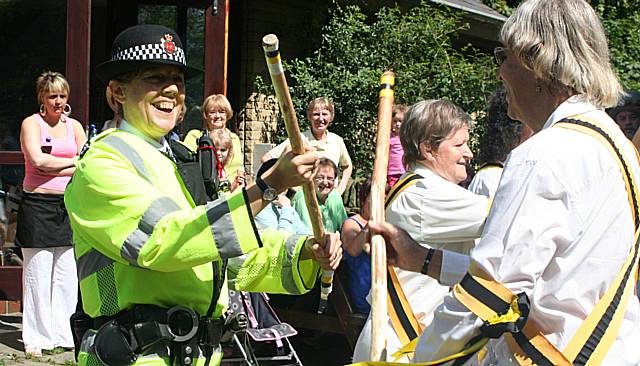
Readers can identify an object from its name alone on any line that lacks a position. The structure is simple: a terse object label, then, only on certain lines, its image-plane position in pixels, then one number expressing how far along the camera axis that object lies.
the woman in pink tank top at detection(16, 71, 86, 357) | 7.31
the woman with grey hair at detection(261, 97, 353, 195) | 9.28
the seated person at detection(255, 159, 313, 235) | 7.33
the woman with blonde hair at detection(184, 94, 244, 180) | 7.95
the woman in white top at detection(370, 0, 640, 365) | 2.42
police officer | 2.93
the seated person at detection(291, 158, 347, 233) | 7.84
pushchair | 6.74
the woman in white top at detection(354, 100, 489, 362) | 3.82
